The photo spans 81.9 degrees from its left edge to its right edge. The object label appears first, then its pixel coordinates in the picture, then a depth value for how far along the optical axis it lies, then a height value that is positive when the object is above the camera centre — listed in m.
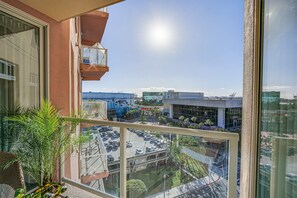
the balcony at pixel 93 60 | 5.41 +1.18
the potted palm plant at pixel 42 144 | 1.99 -0.59
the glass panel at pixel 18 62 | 2.08 +0.45
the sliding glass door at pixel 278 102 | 0.96 -0.03
